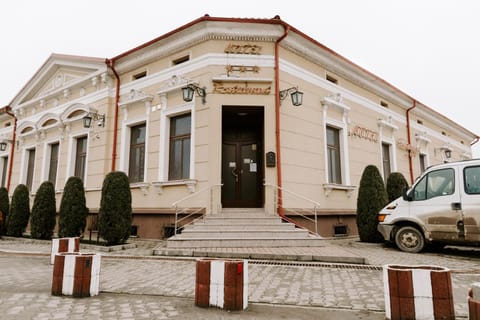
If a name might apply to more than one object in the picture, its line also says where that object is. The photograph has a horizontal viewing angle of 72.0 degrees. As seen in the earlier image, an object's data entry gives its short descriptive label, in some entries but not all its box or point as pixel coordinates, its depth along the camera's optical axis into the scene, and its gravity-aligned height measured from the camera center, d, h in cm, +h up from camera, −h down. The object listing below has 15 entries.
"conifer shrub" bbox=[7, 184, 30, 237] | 1275 +3
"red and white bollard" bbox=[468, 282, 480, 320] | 268 -69
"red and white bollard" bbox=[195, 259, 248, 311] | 382 -78
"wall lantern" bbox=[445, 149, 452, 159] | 2105 +409
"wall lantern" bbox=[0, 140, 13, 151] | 1897 +397
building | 1075 +344
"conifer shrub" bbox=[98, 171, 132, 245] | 938 +14
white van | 790 +18
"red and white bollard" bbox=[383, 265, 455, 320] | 325 -75
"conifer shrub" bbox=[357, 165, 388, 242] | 1034 +48
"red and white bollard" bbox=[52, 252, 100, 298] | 434 -79
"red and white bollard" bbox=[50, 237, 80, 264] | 697 -61
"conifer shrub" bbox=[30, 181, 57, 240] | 1151 +5
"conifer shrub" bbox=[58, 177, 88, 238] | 1026 +16
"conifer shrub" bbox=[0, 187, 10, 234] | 1331 +37
